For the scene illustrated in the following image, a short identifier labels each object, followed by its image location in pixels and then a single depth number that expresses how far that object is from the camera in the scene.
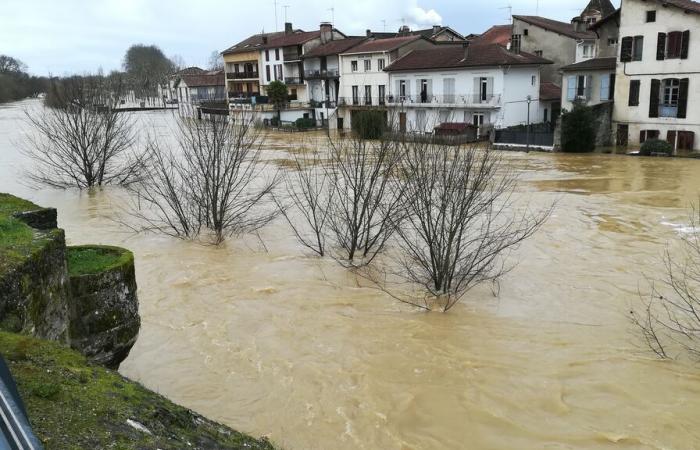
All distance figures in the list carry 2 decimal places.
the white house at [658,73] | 32.91
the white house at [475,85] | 40.69
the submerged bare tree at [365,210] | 15.63
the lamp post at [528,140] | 37.11
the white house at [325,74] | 56.34
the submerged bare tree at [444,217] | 12.73
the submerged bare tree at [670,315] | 11.06
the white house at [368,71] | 49.44
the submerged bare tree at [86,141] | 27.03
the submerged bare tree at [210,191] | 18.41
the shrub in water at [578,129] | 35.06
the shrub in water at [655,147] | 32.49
